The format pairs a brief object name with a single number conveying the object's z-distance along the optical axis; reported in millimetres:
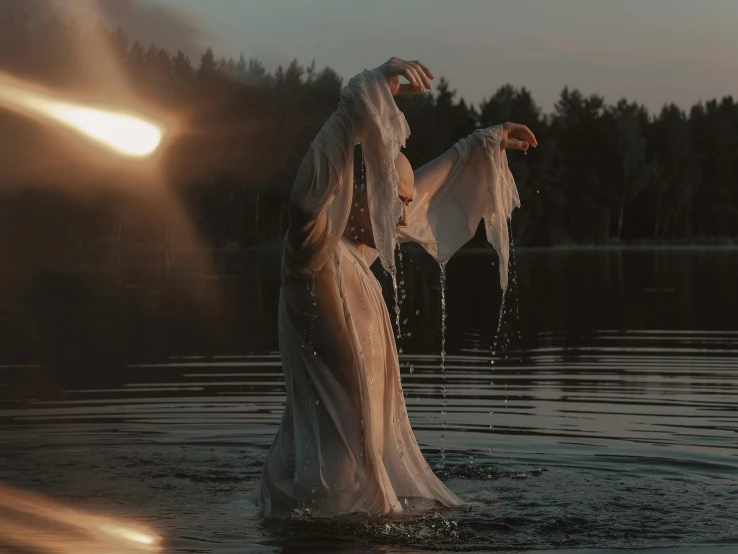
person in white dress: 8469
